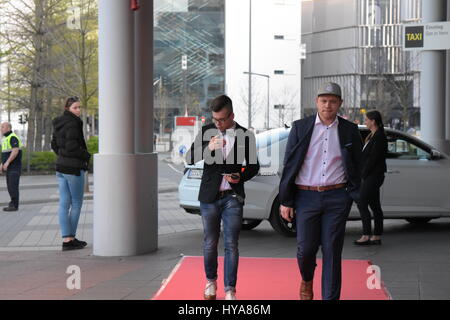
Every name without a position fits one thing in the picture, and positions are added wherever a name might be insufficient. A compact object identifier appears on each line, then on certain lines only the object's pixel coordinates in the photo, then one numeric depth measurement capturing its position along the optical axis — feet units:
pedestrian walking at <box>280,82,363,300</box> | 19.66
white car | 36.00
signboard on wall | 45.93
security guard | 52.01
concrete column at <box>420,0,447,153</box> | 55.57
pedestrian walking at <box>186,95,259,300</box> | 21.18
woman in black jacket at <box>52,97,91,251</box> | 32.55
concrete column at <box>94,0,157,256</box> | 30.53
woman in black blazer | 32.45
